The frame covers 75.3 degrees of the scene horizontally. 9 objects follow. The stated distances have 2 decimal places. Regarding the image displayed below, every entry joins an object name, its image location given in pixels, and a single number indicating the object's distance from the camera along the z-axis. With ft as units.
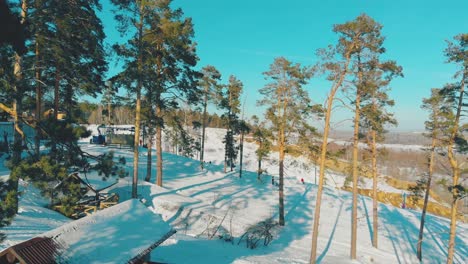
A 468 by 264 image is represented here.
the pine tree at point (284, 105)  60.64
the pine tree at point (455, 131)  43.42
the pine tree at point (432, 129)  53.88
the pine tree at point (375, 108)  44.24
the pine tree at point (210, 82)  111.65
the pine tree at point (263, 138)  64.08
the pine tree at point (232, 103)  111.86
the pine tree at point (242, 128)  109.50
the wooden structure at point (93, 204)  40.87
